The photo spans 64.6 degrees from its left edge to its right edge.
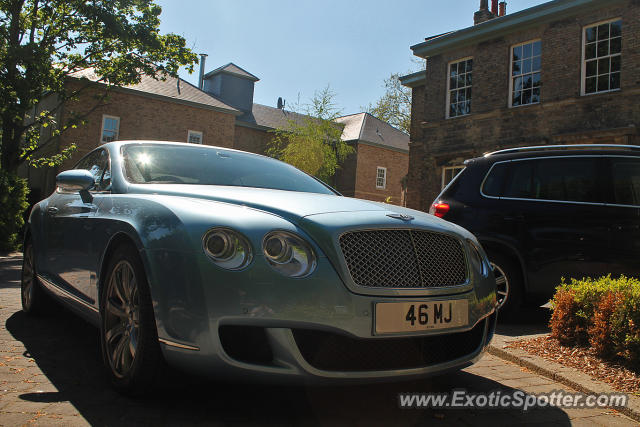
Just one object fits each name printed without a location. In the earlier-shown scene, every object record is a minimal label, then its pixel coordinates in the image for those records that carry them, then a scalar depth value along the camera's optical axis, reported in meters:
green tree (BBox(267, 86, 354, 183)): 33.03
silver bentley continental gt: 2.22
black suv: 4.80
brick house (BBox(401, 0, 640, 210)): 12.77
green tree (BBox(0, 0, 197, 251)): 15.48
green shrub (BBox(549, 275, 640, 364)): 3.42
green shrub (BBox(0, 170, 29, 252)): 13.52
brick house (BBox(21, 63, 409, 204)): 26.50
